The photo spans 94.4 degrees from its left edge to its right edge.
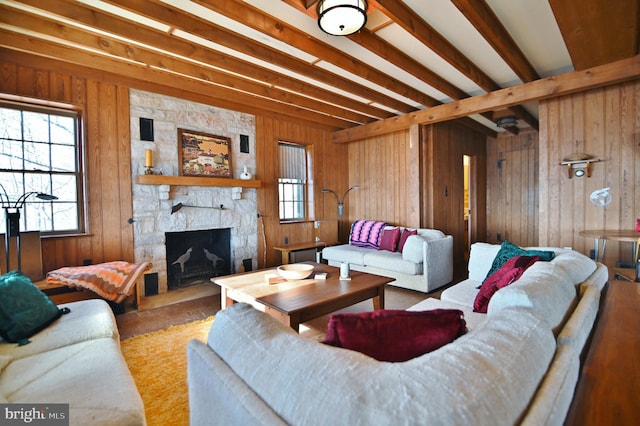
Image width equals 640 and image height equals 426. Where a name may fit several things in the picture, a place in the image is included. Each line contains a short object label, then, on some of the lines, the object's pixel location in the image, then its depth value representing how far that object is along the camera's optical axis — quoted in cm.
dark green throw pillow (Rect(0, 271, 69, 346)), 159
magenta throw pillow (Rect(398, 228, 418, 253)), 414
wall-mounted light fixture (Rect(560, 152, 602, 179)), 337
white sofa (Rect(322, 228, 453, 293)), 361
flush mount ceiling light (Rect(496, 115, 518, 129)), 468
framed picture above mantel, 386
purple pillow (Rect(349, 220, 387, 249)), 467
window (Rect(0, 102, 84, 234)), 290
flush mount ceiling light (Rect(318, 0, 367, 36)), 198
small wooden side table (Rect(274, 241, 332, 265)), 455
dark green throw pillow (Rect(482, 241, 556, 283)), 213
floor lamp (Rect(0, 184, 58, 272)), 253
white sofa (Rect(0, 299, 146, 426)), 107
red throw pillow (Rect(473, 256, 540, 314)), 172
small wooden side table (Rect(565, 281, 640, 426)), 72
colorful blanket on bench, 267
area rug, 163
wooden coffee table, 208
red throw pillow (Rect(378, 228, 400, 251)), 428
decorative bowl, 266
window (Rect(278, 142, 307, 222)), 499
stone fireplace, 355
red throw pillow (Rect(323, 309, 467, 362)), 85
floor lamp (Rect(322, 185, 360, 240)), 555
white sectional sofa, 55
